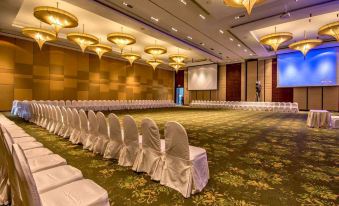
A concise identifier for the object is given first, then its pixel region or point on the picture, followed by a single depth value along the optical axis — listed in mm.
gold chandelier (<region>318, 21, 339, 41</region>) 7391
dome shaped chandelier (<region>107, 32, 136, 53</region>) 8727
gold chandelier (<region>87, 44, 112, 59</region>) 10693
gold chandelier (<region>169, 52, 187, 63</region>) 13328
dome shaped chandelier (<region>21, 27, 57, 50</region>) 8141
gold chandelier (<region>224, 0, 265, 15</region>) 5320
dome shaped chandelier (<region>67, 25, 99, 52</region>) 8609
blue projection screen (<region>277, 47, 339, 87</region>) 13297
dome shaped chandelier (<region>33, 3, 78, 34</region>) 6195
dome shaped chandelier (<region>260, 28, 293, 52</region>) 8537
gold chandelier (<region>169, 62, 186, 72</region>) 14844
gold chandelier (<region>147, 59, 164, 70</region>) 14912
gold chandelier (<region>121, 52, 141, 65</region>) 12832
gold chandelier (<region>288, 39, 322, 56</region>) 9422
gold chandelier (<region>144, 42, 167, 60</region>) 11102
